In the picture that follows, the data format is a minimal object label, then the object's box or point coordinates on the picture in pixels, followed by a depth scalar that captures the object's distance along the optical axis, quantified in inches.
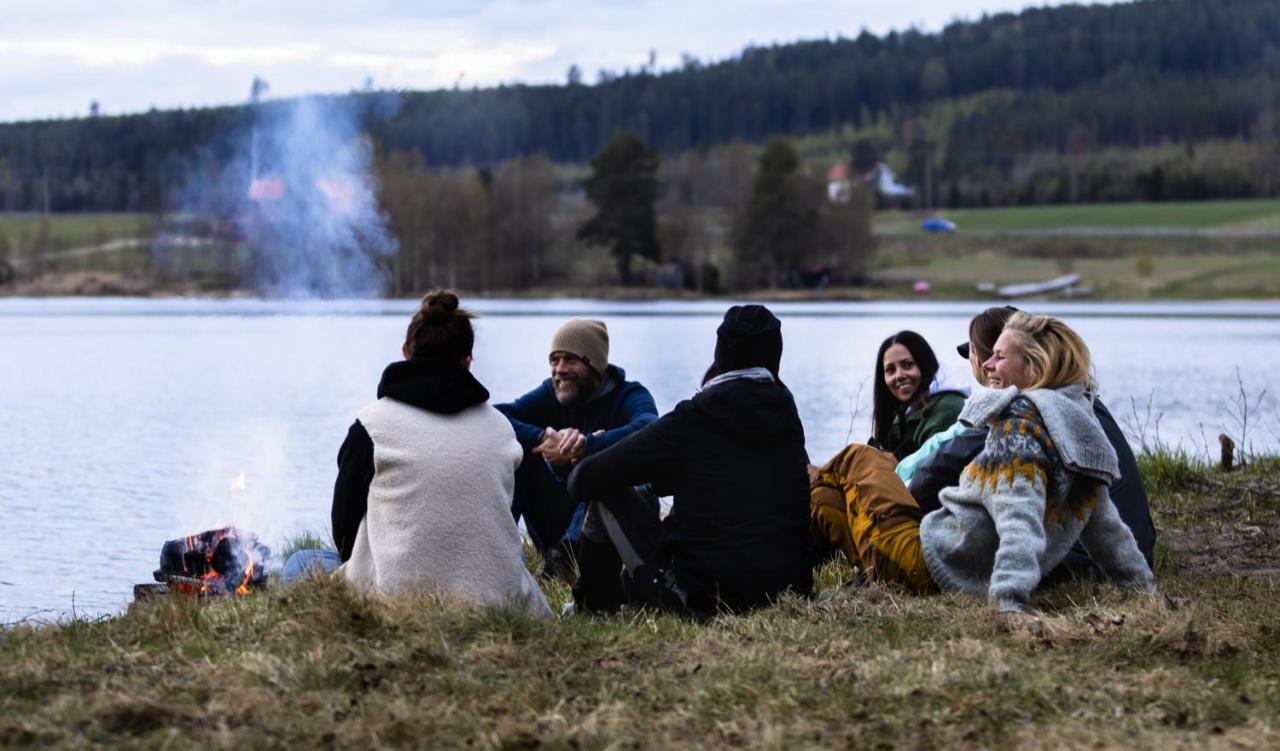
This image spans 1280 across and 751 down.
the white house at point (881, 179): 4892.0
